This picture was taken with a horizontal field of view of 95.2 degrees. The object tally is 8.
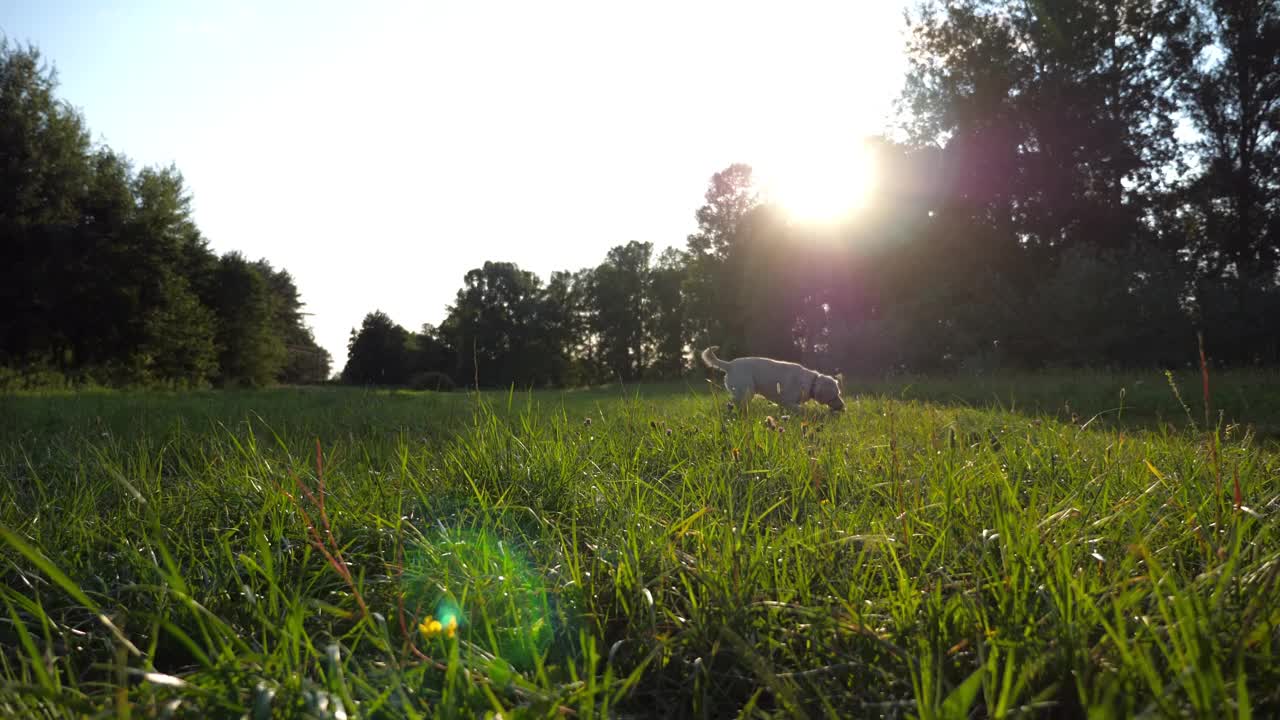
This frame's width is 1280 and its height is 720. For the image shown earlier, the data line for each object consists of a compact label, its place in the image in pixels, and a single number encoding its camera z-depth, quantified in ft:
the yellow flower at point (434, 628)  3.46
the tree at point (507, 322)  128.88
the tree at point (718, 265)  106.73
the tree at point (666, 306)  158.51
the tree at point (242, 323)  83.30
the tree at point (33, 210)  57.31
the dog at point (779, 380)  27.63
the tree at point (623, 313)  169.58
